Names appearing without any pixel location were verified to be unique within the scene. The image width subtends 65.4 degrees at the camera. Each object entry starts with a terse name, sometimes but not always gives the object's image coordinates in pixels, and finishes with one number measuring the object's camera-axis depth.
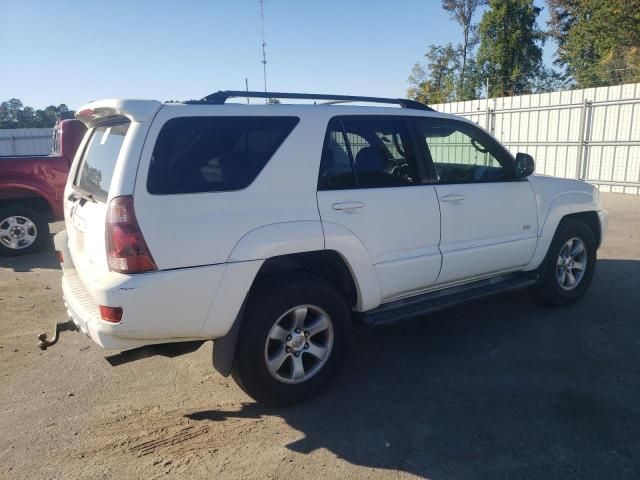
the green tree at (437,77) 41.16
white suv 2.72
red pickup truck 7.41
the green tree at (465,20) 41.28
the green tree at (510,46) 31.05
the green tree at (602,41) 25.42
